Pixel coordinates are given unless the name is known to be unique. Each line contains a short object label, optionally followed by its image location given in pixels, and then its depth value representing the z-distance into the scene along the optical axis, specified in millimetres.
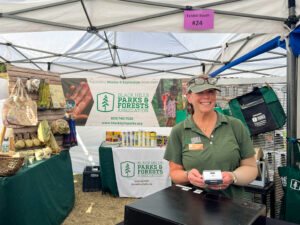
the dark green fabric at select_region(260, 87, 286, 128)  2432
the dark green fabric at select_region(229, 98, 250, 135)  2658
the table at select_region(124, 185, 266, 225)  756
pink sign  2127
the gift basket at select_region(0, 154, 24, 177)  1944
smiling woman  1226
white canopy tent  2145
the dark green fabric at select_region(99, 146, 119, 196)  3994
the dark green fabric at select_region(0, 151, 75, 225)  1941
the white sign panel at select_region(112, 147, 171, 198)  3965
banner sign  4758
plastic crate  4285
